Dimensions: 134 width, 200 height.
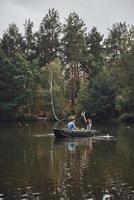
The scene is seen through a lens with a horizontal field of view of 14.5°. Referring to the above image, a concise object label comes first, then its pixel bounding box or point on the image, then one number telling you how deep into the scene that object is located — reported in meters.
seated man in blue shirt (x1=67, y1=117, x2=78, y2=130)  60.78
